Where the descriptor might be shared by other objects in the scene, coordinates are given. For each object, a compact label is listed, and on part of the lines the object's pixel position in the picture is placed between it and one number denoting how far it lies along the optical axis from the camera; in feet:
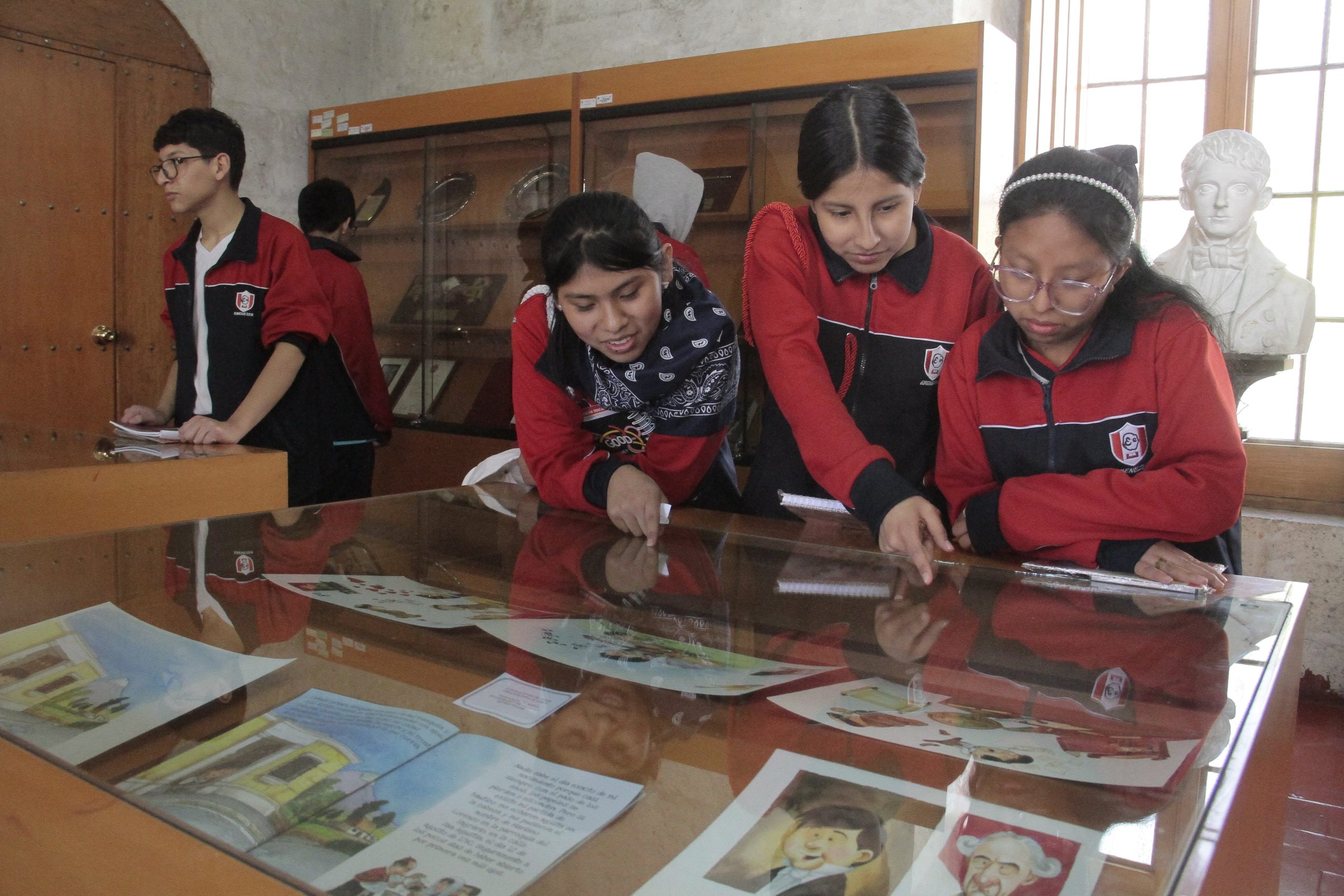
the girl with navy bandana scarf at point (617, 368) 4.58
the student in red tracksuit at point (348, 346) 8.47
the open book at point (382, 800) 1.58
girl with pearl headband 3.94
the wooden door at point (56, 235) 11.24
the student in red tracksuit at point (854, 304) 4.59
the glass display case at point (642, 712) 1.64
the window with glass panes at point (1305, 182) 10.80
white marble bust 8.56
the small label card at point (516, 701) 2.13
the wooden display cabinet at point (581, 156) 9.51
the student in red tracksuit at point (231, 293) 7.30
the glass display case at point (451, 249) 13.23
